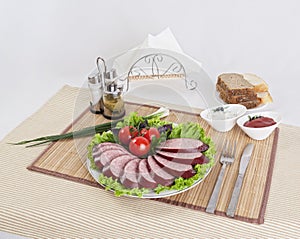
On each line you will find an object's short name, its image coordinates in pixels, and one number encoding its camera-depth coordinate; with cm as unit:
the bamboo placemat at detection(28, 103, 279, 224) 133
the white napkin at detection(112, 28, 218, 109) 188
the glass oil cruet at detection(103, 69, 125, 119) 177
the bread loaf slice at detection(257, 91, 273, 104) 180
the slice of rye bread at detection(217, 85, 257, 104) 181
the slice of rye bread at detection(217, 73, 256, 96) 181
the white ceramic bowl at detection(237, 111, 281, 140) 160
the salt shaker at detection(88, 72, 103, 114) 182
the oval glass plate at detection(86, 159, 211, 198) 131
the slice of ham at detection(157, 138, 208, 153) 140
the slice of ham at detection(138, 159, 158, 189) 130
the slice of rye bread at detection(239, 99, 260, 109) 179
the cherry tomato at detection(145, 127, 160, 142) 145
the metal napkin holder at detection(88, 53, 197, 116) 179
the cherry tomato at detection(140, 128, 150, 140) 145
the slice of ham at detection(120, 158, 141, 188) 131
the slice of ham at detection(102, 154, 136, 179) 135
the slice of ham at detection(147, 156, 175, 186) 131
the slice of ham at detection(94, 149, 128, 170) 138
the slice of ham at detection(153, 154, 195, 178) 133
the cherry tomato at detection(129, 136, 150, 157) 140
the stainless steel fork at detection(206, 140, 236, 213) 131
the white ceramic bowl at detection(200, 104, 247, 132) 166
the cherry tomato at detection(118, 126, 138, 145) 146
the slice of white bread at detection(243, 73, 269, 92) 187
